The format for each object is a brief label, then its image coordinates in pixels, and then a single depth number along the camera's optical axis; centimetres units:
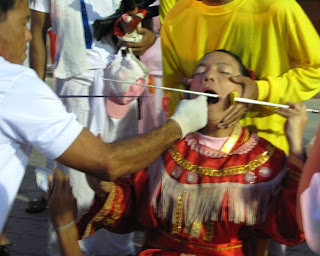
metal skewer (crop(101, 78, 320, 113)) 257
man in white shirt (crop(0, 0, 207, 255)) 229
